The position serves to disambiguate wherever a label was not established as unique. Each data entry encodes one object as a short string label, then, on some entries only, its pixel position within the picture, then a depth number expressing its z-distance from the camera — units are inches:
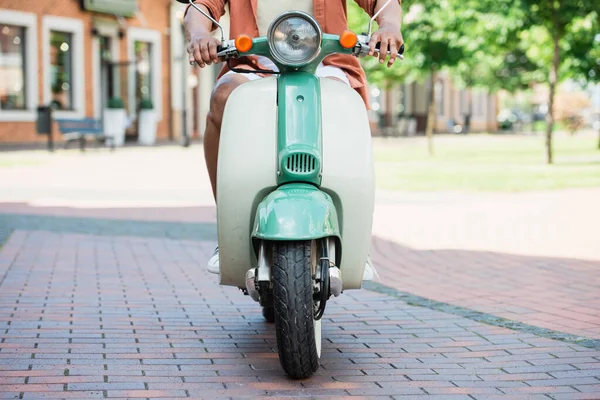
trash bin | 911.0
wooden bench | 935.7
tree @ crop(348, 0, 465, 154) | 866.1
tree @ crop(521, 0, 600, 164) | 735.7
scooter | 142.9
